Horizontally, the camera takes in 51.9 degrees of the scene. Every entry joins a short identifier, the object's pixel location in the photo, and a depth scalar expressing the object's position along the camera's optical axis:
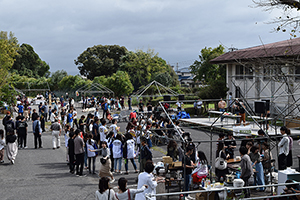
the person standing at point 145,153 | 10.10
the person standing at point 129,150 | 11.05
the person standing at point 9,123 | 15.41
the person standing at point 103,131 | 13.46
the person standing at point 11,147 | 12.95
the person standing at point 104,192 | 5.86
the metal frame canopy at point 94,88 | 41.36
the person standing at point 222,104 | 22.91
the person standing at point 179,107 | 26.48
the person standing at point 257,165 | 9.24
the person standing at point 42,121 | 18.97
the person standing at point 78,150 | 11.05
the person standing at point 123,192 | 6.02
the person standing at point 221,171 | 9.37
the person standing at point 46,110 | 25.23
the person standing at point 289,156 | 10.70
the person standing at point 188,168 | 8.84
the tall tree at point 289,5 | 8.16
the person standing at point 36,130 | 15.30
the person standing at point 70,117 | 19.97
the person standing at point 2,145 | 12.98
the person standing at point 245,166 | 8.58
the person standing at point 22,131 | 15.24
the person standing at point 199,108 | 29.24
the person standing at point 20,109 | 25.07
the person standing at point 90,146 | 11.27
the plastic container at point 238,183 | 8.19
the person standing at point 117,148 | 11.06
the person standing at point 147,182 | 6.66
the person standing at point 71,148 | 11.24
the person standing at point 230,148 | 11.15
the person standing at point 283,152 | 10.47
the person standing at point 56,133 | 15.09
